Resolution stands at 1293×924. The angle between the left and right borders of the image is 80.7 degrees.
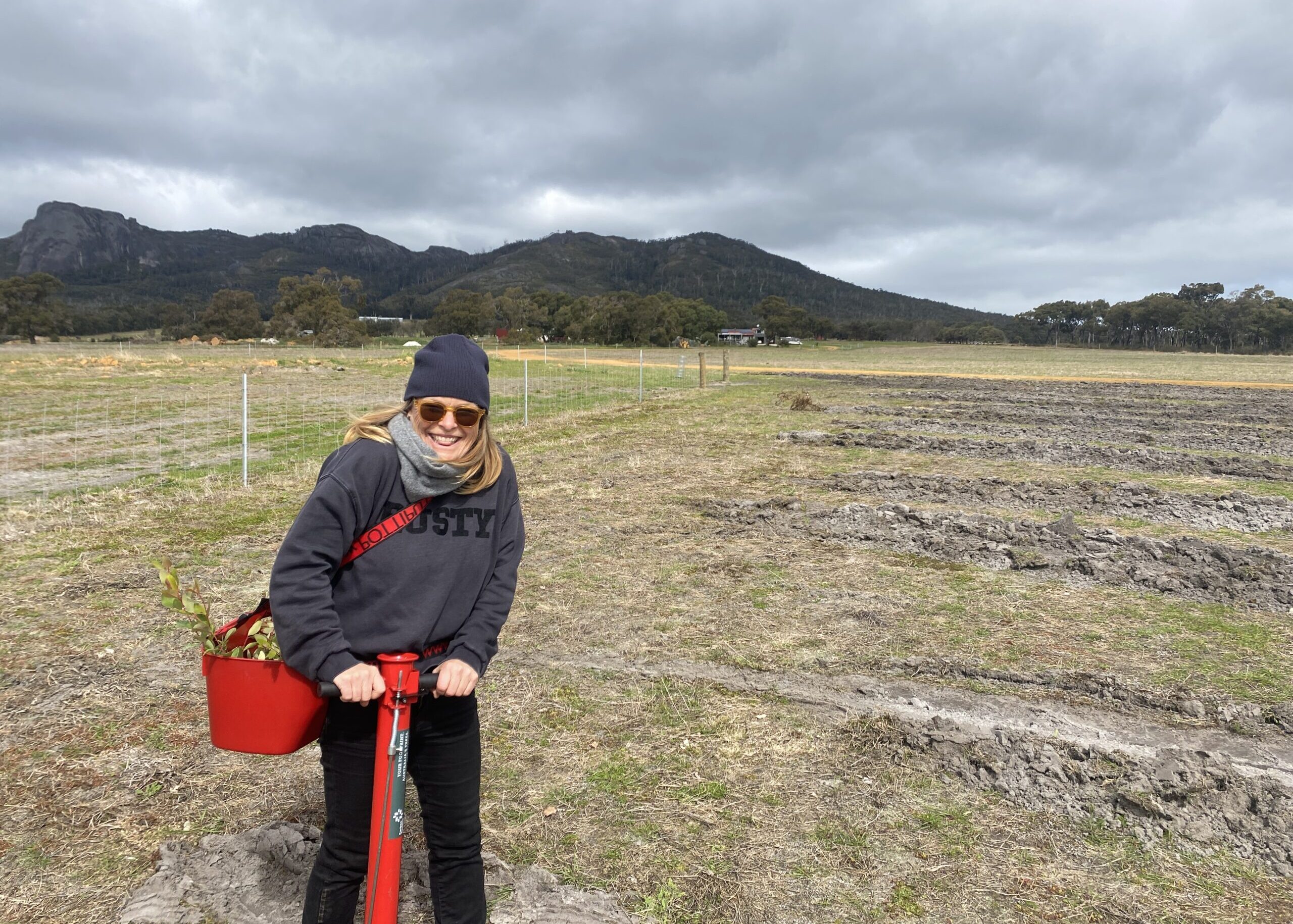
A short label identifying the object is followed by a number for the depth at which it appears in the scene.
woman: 1.78
